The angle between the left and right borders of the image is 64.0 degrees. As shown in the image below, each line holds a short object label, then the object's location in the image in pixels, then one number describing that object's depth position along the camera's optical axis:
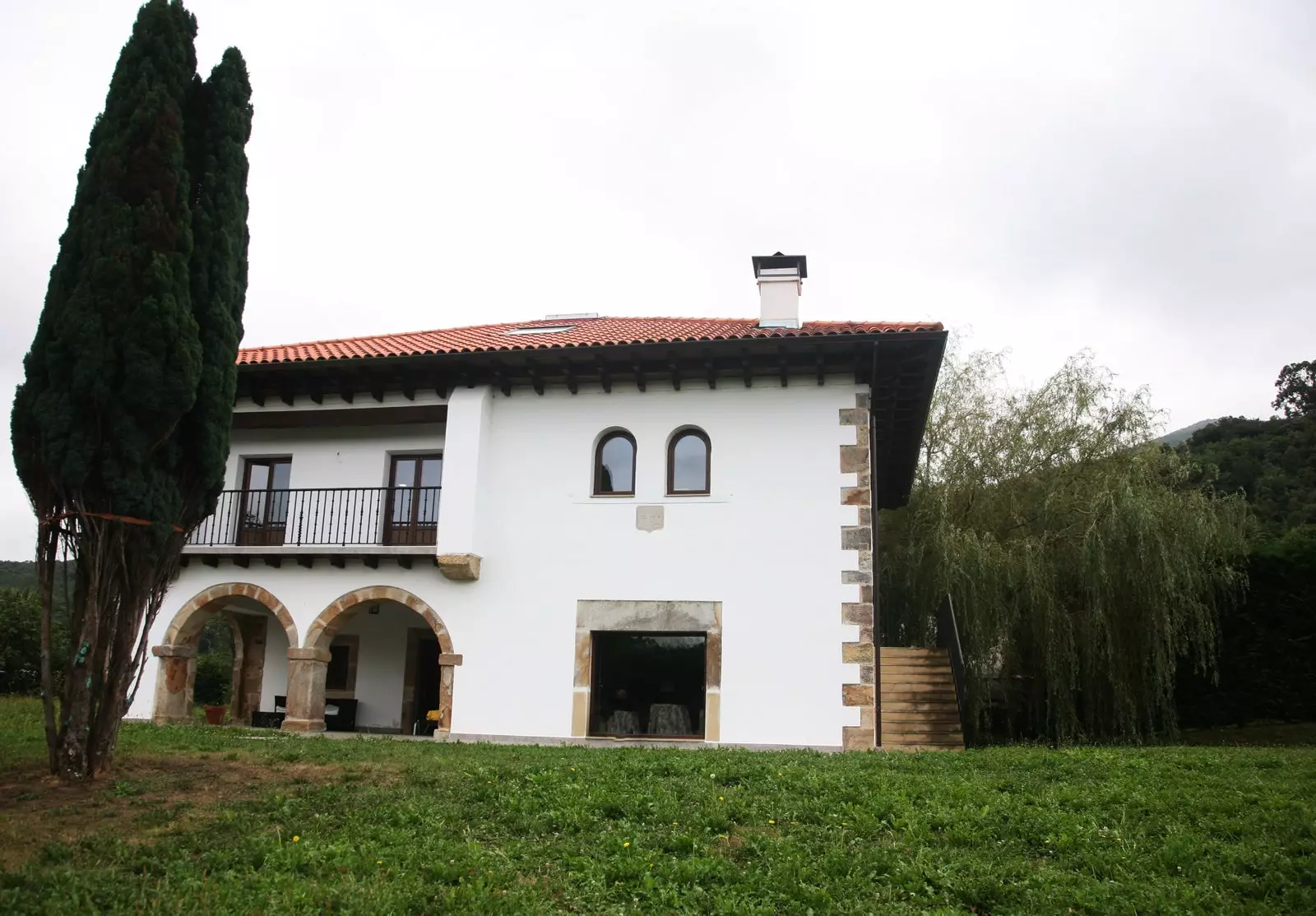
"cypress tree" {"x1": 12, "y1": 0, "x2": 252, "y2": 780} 7.69
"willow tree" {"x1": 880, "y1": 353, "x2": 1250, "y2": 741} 13.48
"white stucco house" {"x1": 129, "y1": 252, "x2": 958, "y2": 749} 12.19
